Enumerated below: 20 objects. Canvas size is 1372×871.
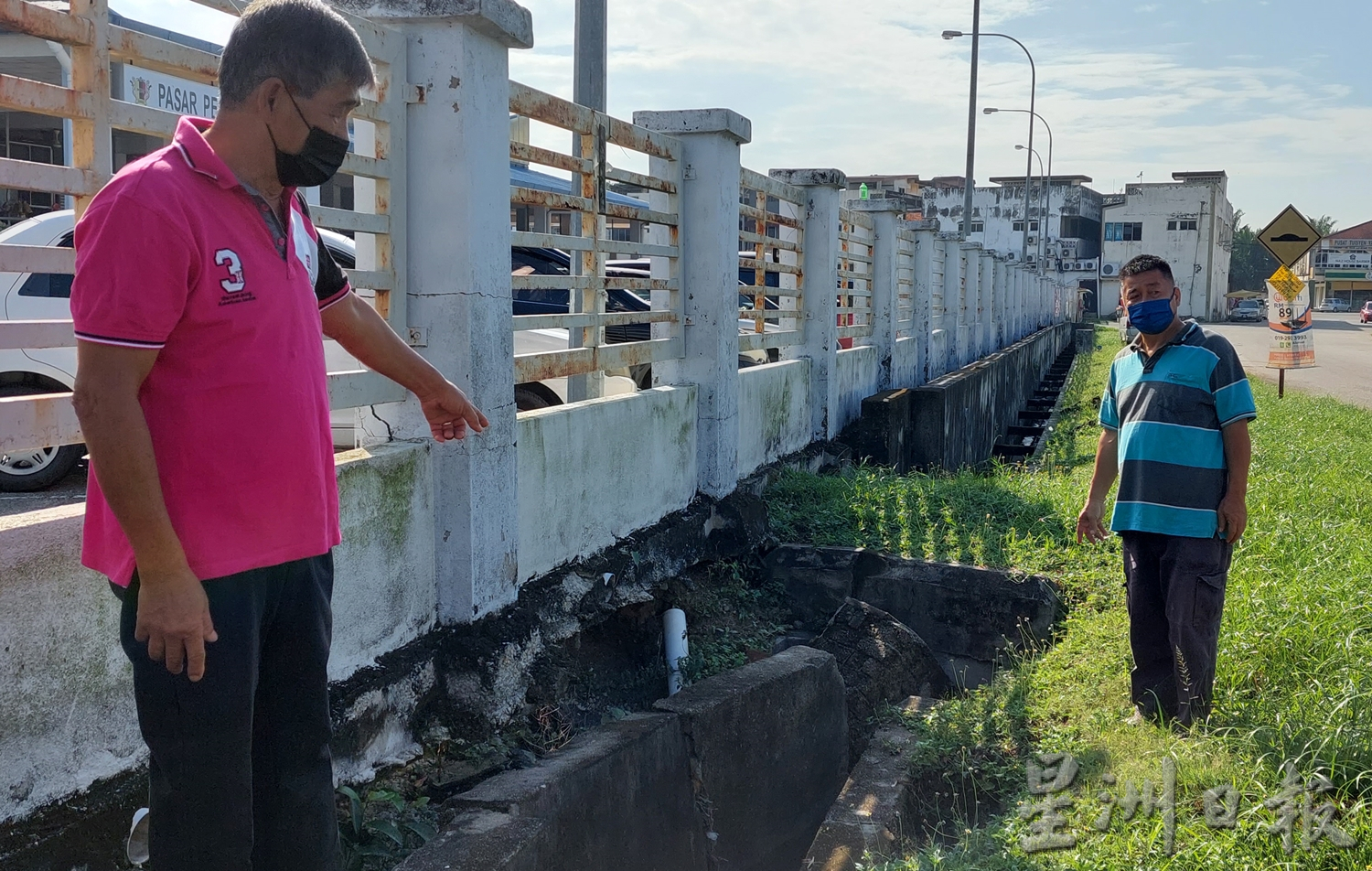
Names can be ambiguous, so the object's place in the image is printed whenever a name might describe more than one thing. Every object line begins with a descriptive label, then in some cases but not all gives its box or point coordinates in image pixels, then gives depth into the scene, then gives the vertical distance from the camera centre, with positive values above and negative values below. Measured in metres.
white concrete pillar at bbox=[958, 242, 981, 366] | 16.75 +0.18
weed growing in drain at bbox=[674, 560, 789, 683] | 5.21 -1.50
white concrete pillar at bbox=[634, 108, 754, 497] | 5.98 +0.24
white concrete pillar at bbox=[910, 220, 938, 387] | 12.80 +0.22
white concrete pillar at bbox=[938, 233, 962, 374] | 14.94 +0.21
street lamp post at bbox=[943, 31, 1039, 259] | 24.03 +5.77
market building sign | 6.91 +1.29
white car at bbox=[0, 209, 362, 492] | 6.24 -0.30
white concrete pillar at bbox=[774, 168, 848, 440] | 8.27 +0.27
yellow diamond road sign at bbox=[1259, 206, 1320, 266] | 15.02 +1.11
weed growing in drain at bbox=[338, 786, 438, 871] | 3.04 -1.42
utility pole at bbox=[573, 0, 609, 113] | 6.10 +1.37
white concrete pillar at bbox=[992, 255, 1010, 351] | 21.72 +0.18
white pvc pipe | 5.03 -1.42
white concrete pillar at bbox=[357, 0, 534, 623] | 3.72 +0.20
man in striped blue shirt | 3.95 -0.51
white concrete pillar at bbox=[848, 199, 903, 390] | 10.90 +0.33
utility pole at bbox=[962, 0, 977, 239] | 22.39 +4.00
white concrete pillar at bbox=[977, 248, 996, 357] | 19.23 +0.25
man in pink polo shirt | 1.84 -0.19
